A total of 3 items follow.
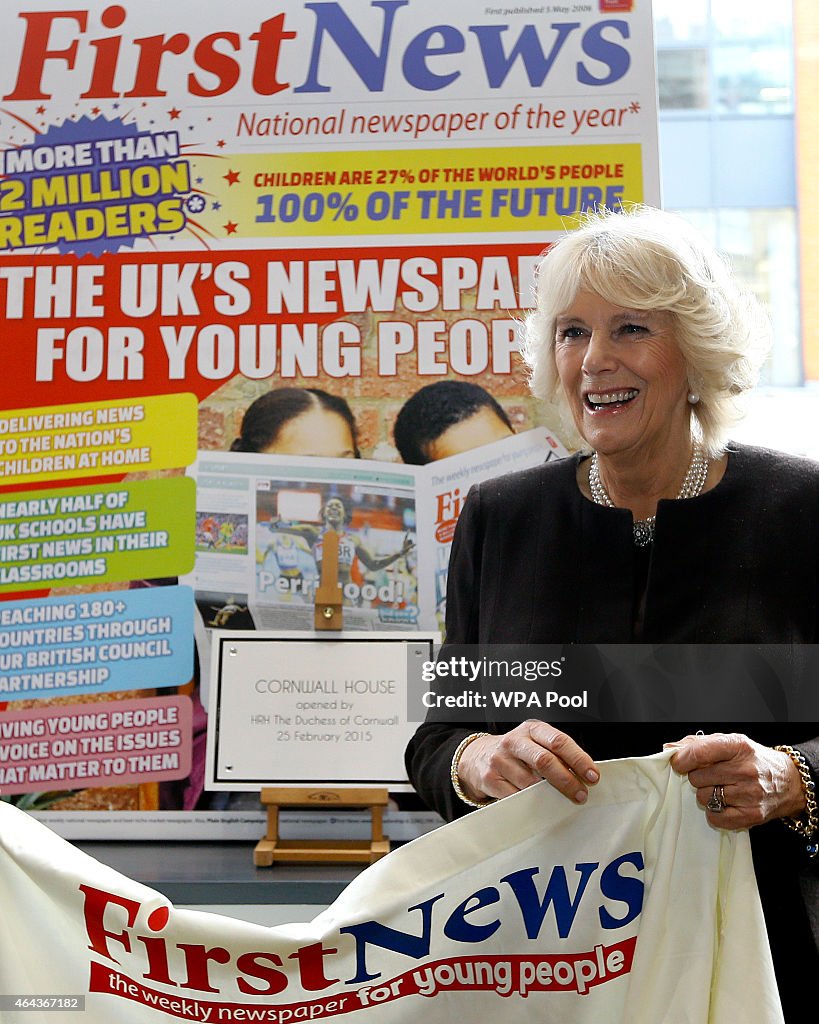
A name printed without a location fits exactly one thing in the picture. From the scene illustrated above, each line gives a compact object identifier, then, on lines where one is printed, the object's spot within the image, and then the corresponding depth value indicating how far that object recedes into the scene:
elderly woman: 1.34
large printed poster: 2.45
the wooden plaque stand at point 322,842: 2.22
